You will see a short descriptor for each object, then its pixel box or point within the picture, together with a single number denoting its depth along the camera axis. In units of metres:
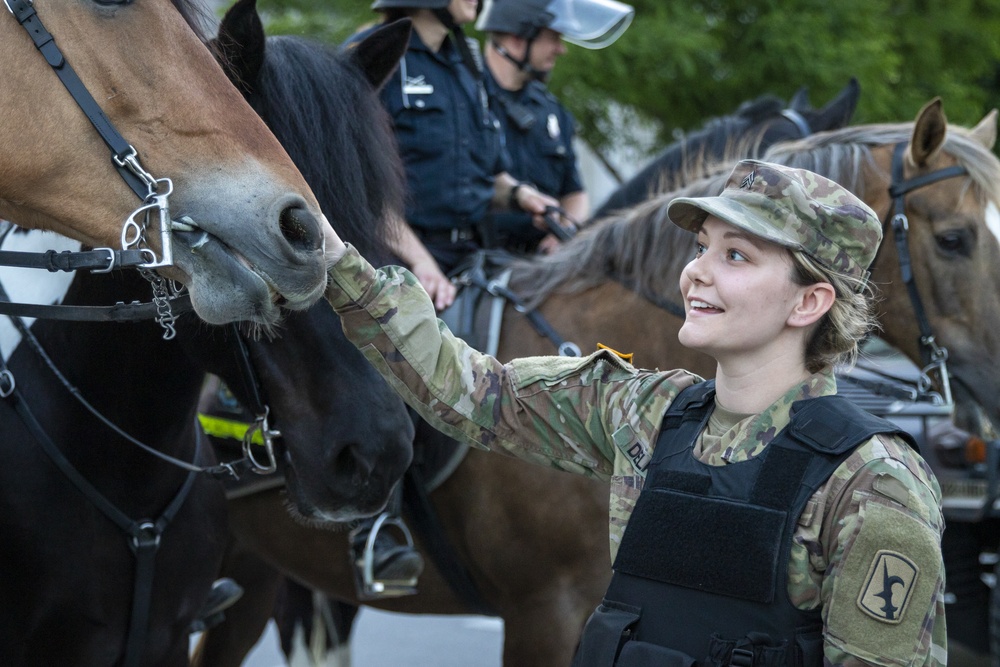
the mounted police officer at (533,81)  4.77
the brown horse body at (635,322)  3.60
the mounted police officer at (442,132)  4.09
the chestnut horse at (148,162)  1.95
